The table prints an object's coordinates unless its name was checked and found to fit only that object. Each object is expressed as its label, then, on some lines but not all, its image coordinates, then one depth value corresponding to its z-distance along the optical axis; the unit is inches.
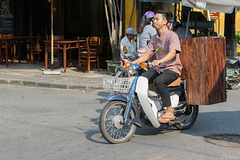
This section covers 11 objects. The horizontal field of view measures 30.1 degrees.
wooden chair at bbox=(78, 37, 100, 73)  548.4
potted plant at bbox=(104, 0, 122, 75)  521.3
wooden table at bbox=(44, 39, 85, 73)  541.3
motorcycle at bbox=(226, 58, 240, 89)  438.9
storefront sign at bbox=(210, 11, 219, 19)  849.0
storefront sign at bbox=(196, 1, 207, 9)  437.5
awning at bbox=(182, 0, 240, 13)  436.8
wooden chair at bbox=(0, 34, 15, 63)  612.1
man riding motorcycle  236.4
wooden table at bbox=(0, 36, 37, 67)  584.9
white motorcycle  221.6
